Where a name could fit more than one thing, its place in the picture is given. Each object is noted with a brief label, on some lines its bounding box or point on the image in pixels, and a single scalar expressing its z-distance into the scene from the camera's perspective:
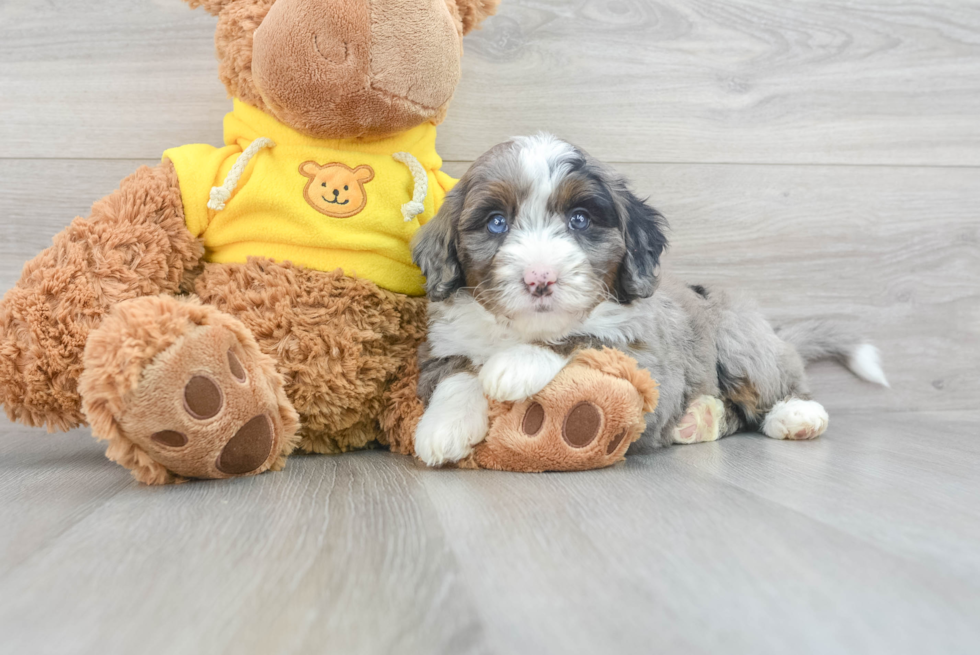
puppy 0.44
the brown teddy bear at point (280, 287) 0.39
